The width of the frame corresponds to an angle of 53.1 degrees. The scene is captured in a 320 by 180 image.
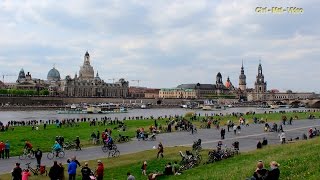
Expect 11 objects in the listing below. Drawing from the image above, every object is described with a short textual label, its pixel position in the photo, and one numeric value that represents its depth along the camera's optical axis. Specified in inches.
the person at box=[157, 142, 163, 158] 735.2
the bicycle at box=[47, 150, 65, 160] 752.6
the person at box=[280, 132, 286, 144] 913.4
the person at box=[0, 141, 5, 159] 742.3
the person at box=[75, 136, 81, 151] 857.4
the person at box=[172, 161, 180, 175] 591.5
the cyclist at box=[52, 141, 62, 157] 750.8
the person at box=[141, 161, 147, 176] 591.3
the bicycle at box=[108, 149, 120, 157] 762.9
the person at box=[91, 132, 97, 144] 965.5
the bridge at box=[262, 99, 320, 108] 5153.9
